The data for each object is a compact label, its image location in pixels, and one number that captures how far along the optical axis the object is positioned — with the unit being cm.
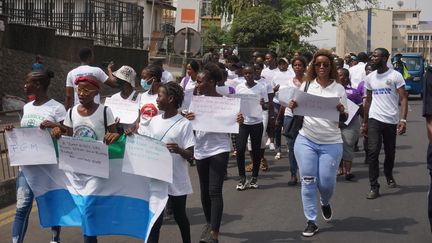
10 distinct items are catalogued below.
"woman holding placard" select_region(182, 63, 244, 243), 605
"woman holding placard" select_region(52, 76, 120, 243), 525
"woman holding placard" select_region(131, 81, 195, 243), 540
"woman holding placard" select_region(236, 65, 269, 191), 870
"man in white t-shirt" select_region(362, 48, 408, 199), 830
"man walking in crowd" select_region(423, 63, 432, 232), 546
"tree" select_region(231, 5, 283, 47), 3612
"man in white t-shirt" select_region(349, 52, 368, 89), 1390
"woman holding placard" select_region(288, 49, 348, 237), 646
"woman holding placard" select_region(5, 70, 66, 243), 560
